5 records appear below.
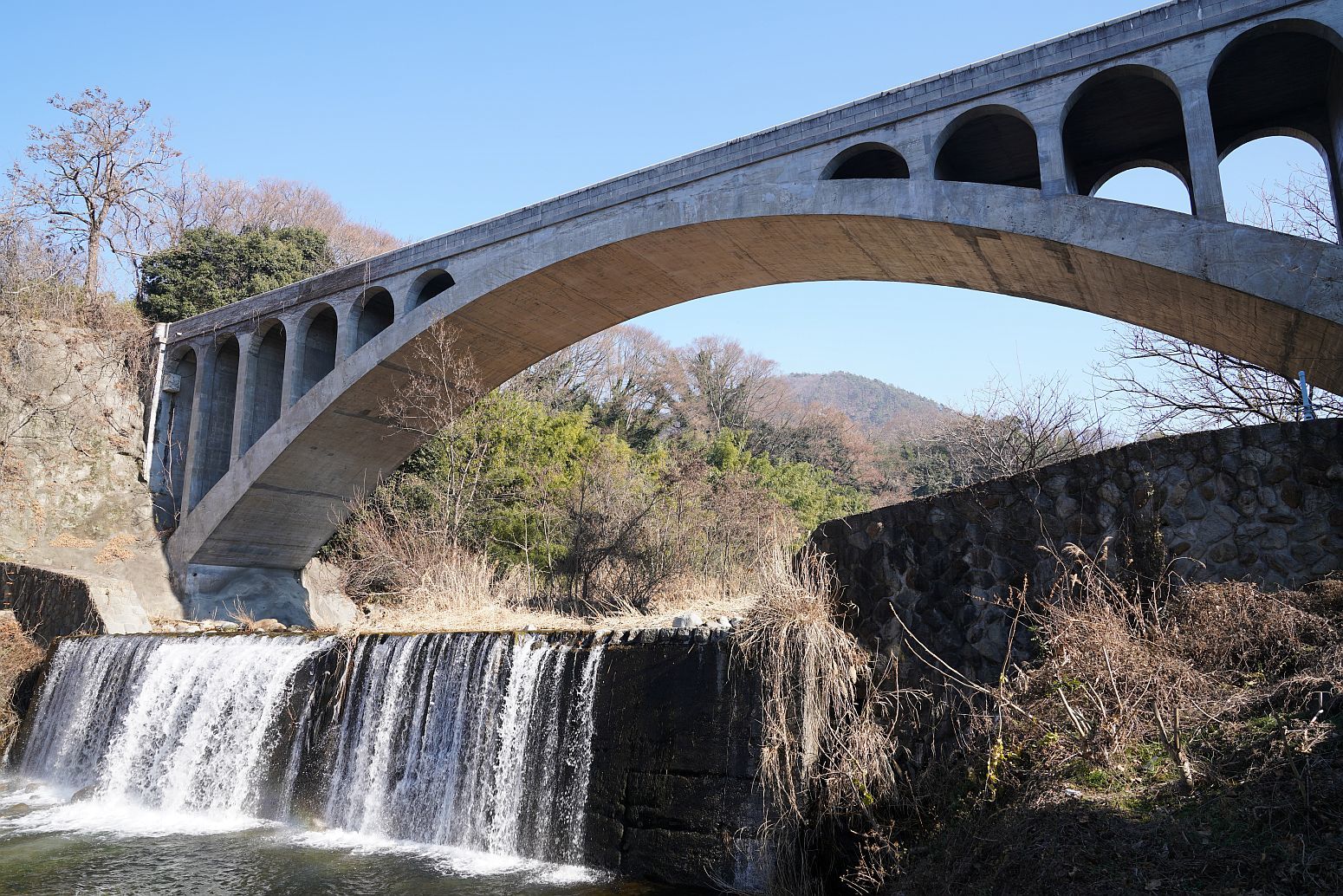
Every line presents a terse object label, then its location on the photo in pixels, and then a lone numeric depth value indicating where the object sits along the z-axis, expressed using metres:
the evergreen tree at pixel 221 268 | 20.56
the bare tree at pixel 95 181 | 20.23
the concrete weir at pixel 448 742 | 5.90
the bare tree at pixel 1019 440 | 13.73
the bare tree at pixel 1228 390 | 12.12
